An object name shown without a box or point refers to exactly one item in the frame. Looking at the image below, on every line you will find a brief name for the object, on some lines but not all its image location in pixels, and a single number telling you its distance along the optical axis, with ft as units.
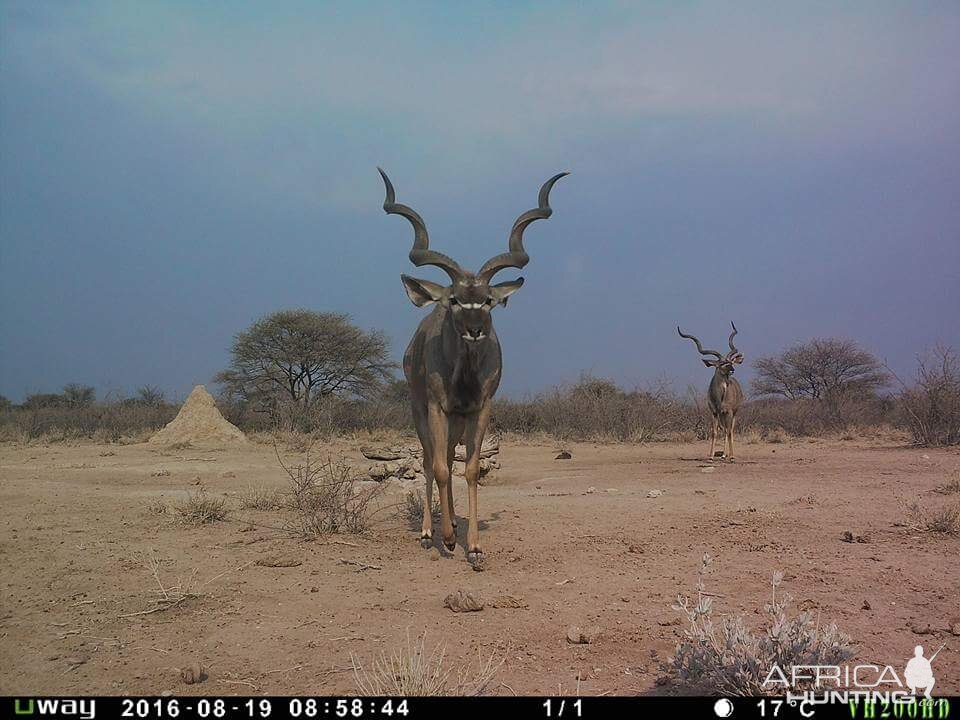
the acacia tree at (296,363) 93.35
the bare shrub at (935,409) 50.24
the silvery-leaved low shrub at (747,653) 8.97
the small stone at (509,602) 13.75
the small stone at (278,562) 16.90
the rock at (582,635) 11.66
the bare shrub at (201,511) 22.00
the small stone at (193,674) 10.05
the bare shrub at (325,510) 20.20
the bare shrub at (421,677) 8.76
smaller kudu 51.52
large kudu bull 17.12
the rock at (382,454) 38.40
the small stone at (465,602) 13.42
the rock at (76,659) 10.96
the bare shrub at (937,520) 18.56
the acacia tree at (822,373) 117.70
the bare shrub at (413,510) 23.81
